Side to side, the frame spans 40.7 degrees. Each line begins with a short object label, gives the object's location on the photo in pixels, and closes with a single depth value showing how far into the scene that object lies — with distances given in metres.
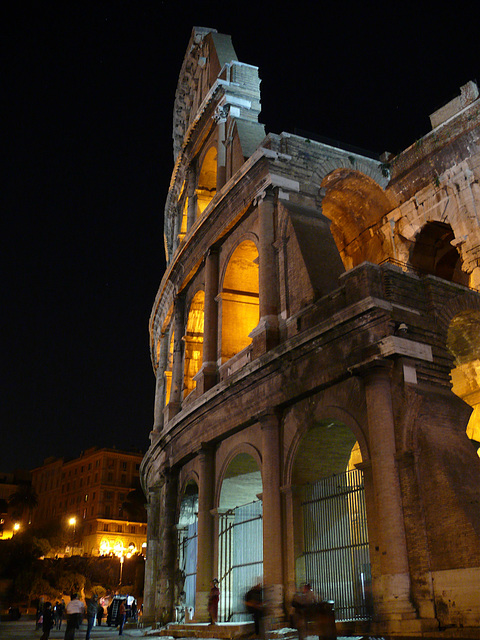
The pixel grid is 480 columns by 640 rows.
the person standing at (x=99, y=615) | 28.19
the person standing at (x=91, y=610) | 13.84
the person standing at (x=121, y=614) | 18.98
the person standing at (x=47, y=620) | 13.33
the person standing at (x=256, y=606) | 10.10
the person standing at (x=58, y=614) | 24.44
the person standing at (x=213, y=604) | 12.86
